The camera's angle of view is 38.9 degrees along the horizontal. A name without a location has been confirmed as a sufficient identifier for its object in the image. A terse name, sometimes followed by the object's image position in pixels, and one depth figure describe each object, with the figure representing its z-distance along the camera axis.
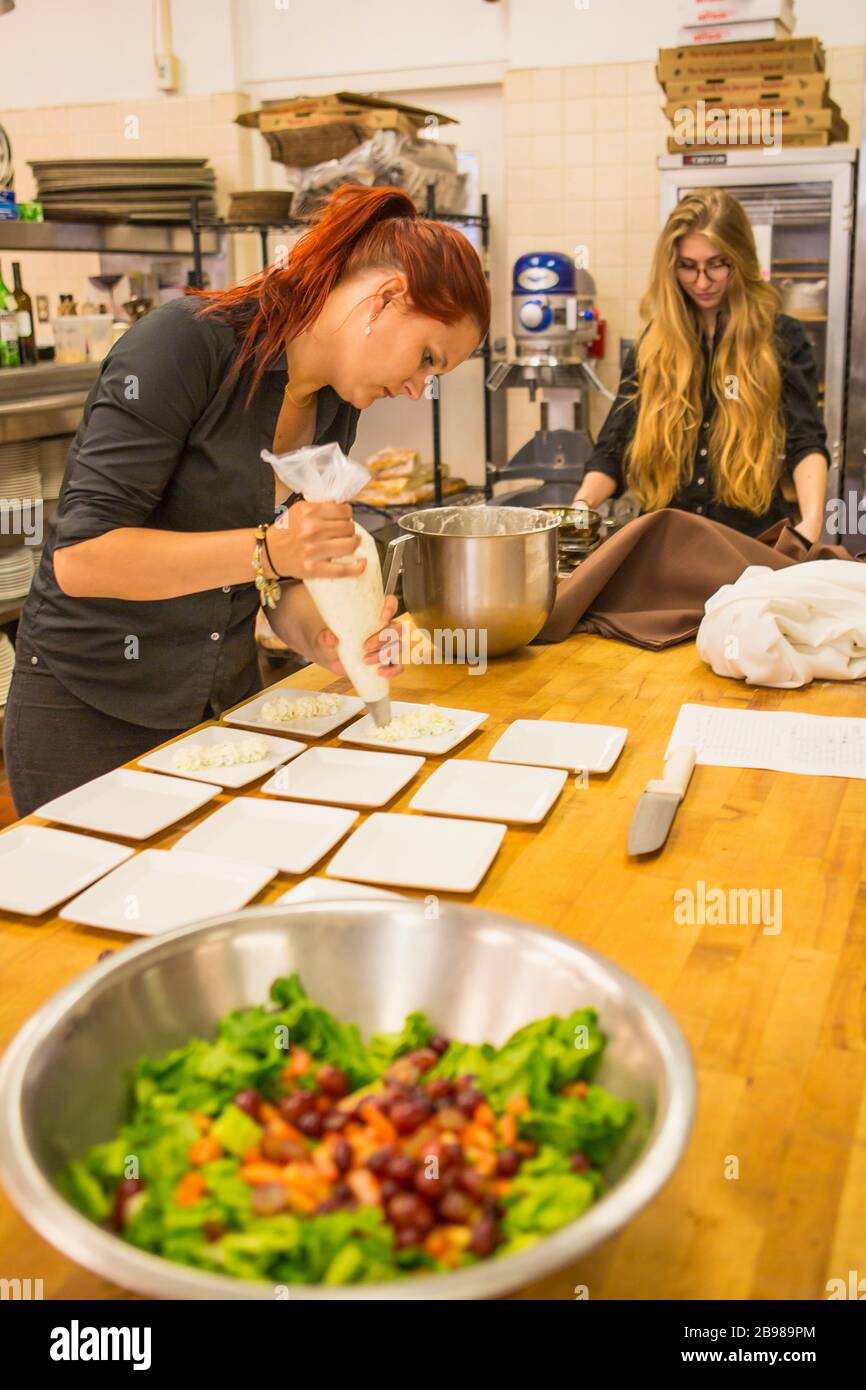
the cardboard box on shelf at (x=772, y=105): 4.25
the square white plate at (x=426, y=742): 1.74
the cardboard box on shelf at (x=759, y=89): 4.20
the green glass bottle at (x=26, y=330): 4.37
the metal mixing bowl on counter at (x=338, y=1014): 0.68
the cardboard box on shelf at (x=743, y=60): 4.19
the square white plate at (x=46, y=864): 1.30
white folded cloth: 1.99
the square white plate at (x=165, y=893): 1.25
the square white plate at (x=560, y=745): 1.69
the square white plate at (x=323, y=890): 1.28
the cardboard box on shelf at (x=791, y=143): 4.30
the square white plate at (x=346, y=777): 1.58
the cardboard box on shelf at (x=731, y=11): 4.18
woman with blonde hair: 3.09
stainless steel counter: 3.97
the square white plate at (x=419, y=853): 1.34
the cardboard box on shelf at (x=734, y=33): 4.20
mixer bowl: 2.04
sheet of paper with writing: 1.71
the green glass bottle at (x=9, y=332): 4.27
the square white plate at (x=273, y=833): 1.40
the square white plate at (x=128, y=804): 1.48
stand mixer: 4.66
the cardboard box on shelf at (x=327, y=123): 4.59
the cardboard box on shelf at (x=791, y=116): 4.25
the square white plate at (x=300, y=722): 1.82
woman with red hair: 1.61
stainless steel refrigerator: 4.30
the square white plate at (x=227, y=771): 1.62
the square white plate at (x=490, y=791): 1.53
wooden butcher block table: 0.84
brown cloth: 2.31
